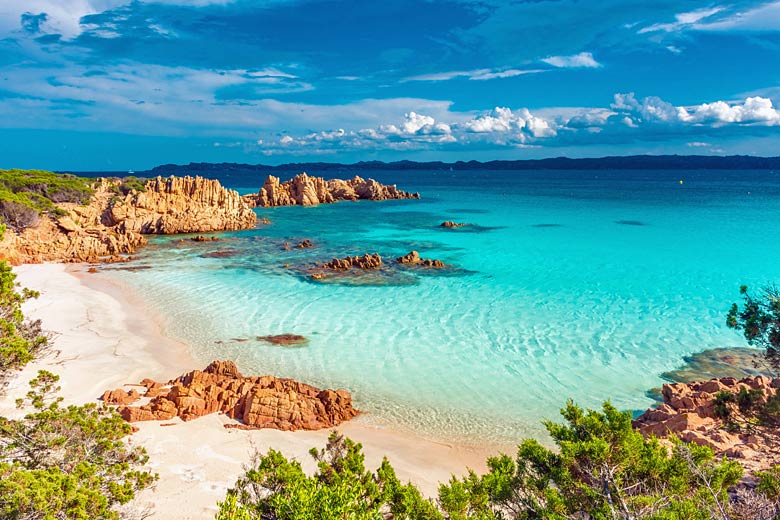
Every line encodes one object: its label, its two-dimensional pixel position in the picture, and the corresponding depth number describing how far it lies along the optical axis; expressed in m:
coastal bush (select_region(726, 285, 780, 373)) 8.87
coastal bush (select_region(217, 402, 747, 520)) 5.64
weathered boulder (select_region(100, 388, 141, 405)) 12.28
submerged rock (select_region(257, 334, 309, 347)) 17.42
